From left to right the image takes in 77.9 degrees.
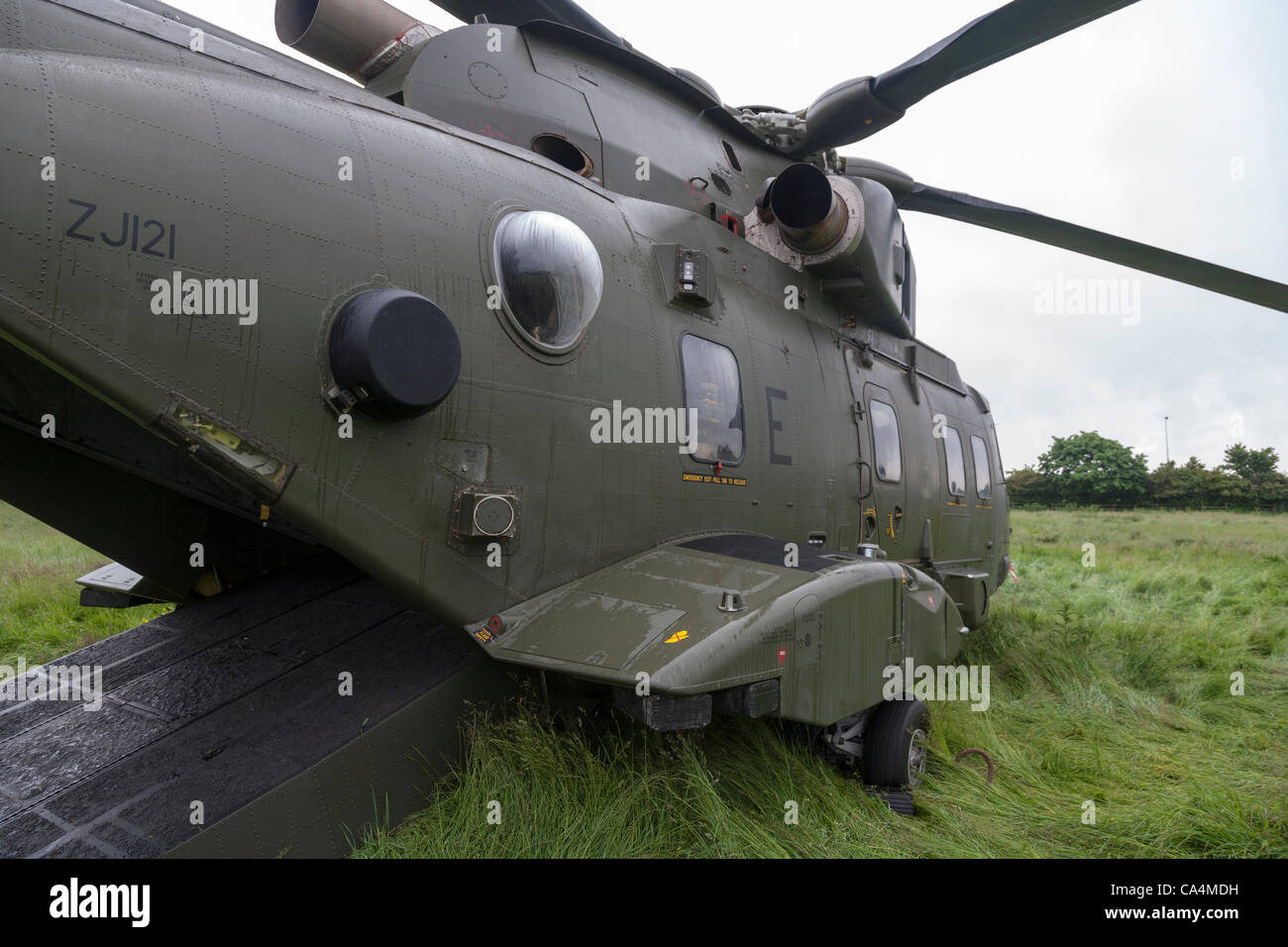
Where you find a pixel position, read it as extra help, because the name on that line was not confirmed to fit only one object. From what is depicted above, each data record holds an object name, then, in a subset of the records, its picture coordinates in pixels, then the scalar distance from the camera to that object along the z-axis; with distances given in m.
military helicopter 2.56
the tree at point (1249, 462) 48.50
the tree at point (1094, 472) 47.91
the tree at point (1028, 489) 48.16
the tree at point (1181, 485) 45.19
